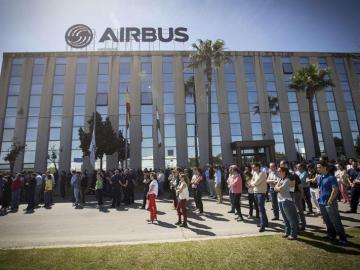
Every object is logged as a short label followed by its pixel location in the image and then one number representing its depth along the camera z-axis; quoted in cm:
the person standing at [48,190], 1288
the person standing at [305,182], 882
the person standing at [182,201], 782
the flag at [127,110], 1738
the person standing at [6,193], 1199
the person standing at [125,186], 1264
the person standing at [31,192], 1212
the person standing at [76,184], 1302
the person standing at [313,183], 812
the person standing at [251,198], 846
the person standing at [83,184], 1411
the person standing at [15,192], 1210
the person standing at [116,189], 1223
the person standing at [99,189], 1279
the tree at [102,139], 2505
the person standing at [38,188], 1290
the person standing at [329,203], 532
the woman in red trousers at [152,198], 848
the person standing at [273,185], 735
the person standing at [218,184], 1223
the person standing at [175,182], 1054
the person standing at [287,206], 578
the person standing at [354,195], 857
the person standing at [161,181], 1562
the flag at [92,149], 1499
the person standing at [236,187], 819
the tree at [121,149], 2678
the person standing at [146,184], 1077
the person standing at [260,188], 675
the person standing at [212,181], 1452
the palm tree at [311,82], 2425
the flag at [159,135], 1784
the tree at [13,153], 2538
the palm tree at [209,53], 2470
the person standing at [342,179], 998
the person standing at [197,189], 980
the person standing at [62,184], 1711
